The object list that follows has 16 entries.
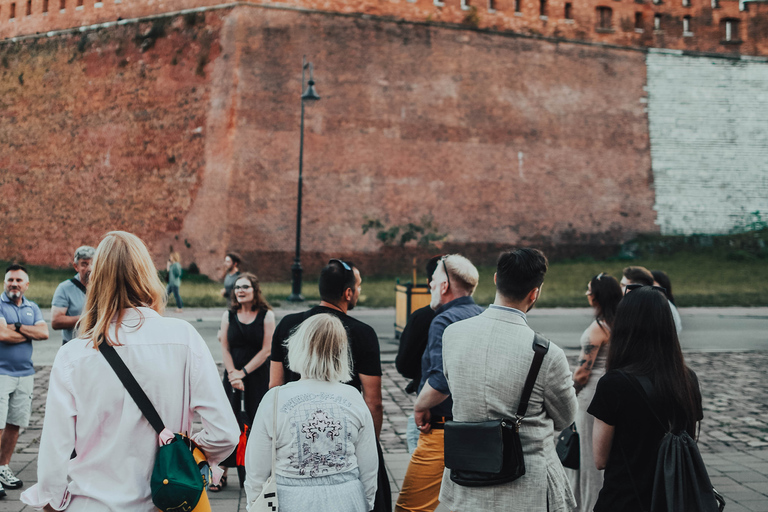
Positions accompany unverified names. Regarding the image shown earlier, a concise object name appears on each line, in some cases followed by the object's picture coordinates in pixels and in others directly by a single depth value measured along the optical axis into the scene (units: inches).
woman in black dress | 198.8
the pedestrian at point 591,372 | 149.9
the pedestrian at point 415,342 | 149.6
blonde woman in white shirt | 88.5
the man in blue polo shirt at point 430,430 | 133.2
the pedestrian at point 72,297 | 200.2
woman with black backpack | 99.1
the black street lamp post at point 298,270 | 701.3
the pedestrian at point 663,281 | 225.8
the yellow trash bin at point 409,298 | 429.1
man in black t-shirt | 131.3
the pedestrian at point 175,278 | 609.3
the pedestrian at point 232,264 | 299.0
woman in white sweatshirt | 102.5
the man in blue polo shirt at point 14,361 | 187.5
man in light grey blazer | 101.8
